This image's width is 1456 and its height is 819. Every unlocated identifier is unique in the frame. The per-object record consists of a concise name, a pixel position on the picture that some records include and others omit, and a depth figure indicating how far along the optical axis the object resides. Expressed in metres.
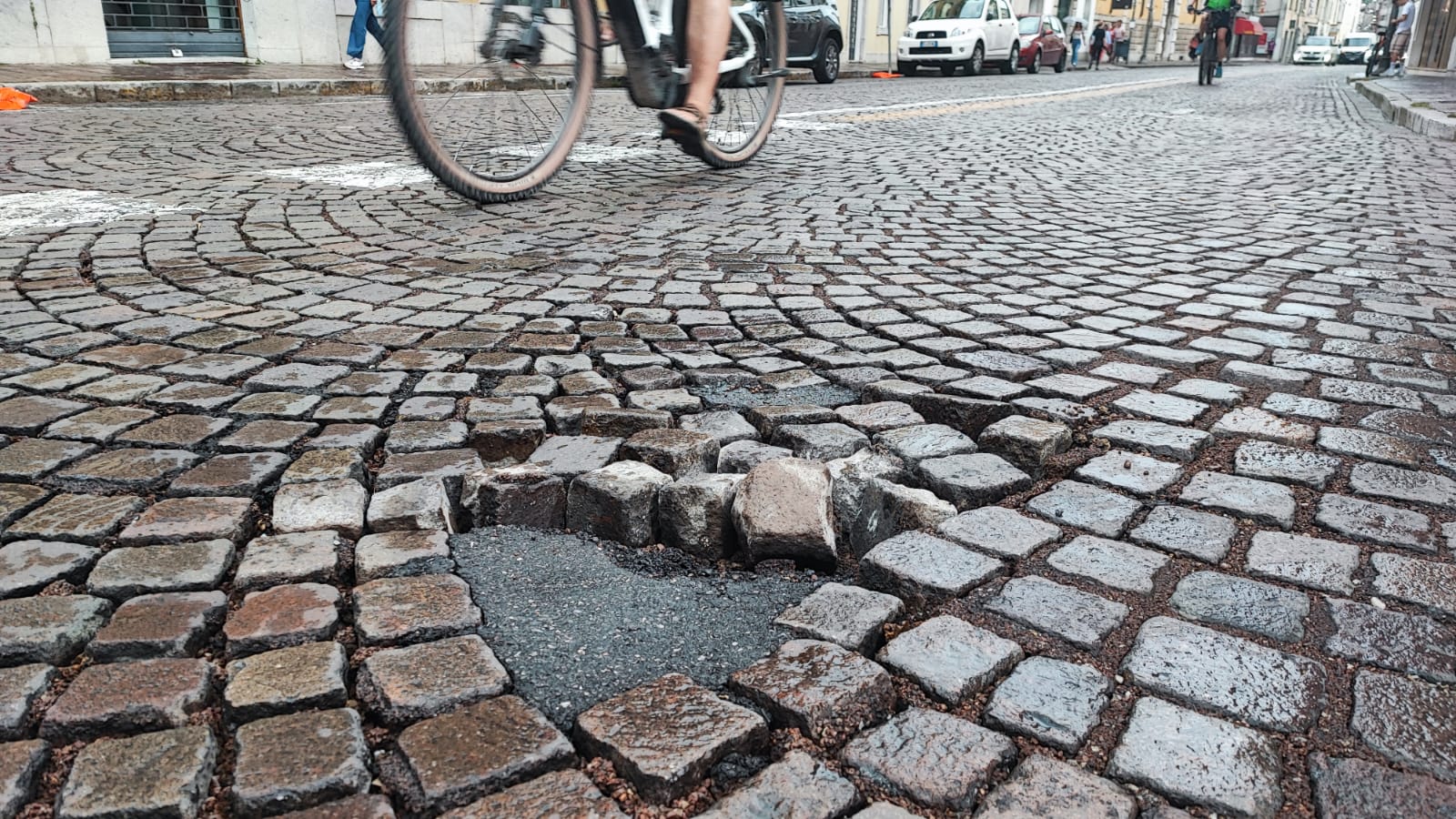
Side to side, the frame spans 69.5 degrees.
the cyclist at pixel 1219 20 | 19.70
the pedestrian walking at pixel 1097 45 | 34.84
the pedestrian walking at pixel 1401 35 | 24.53
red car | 24.73
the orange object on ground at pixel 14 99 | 9.04
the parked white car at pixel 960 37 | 21.81
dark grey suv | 16.58
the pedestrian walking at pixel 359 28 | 14.27
